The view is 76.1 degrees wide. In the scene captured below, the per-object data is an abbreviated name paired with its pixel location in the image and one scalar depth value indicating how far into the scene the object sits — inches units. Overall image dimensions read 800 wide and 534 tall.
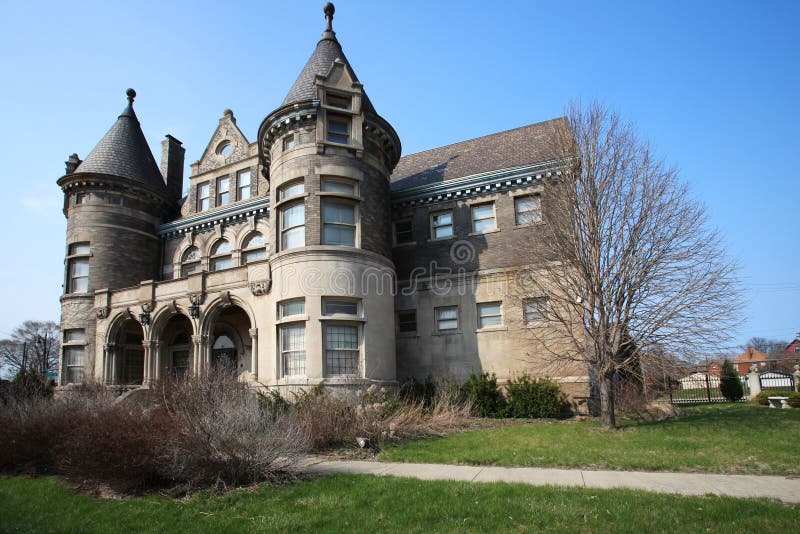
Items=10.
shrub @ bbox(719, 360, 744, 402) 1234.0
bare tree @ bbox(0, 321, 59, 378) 2610.7
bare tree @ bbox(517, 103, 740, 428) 593.0
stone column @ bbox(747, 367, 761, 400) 1234.0
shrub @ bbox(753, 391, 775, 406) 1073.9
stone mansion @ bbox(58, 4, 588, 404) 761.6
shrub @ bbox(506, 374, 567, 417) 763.4
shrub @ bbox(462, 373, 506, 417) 785.6
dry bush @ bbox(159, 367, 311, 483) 337.4
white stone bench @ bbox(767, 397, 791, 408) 959.0
